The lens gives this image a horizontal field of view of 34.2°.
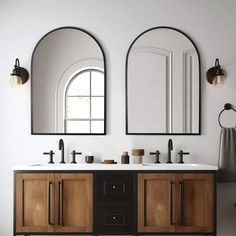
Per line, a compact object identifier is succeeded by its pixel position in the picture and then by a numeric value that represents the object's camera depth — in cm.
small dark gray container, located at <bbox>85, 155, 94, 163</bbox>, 342
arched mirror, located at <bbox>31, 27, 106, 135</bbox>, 352
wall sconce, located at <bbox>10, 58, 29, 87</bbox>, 343
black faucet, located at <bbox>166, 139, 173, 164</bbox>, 342
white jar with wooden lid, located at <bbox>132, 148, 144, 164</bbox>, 339
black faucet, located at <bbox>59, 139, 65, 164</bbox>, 343
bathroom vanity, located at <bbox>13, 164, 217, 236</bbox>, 304
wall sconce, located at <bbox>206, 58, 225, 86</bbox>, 343
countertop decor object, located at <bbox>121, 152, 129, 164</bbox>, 340
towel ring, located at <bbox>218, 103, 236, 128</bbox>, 351
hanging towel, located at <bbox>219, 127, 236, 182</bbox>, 338
